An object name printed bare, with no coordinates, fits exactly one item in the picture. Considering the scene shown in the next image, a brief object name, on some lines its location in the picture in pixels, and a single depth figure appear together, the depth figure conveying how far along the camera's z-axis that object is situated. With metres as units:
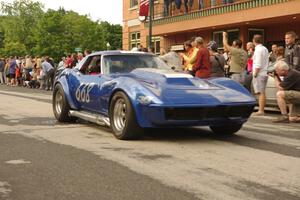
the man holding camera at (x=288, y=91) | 10.28
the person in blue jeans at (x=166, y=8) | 27.40
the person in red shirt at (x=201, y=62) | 10.84
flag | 22.80
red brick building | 19.86
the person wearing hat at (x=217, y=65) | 12.31
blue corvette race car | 7.33
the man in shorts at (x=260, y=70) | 11.66
